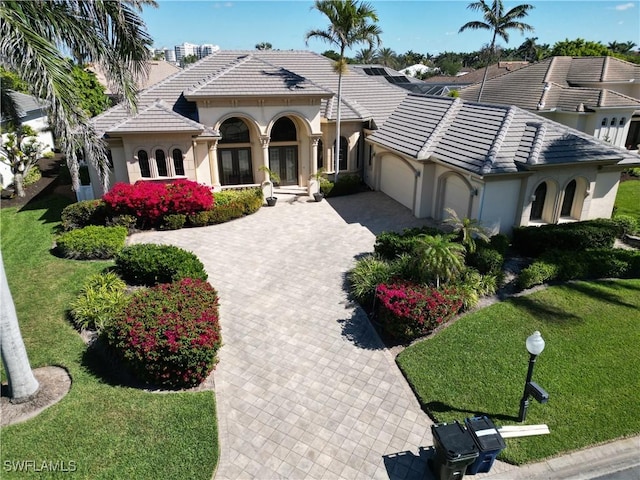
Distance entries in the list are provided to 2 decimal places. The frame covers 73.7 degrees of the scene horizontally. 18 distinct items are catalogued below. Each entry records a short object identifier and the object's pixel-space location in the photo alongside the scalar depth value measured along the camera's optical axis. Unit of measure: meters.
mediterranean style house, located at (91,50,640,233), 17.61
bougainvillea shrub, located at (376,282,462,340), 11.84
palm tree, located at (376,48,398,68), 129.62
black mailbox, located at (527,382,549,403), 8.59
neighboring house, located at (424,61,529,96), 44.88
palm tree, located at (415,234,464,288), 12.66
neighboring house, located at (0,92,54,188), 27.03
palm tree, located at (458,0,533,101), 30.14
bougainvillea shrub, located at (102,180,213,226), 19.30
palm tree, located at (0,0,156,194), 8.98
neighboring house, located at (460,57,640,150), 32.19
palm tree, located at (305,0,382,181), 21.75
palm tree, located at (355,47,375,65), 88.75
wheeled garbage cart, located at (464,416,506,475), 7.89
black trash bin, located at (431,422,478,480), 7.69
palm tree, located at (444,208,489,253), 14.32
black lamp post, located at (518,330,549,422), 8.50
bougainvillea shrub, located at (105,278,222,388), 9.94
